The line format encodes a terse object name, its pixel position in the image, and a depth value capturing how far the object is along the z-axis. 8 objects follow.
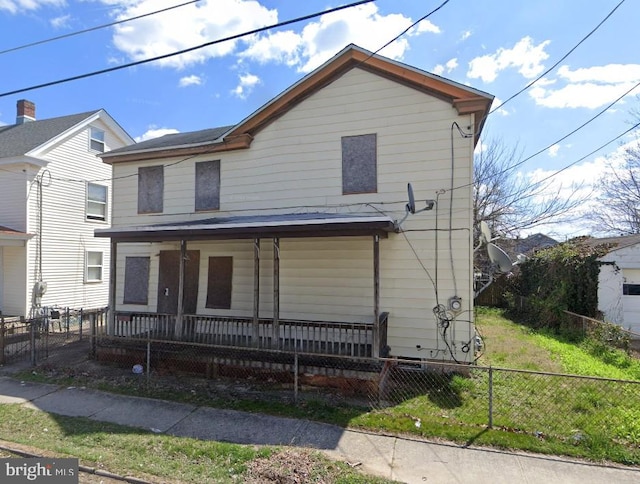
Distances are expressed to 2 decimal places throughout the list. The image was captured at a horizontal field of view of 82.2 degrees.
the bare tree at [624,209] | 24.84
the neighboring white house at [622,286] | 12.28
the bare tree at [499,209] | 21.16
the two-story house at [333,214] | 7.96
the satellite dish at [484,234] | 9.42
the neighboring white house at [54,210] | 12.95
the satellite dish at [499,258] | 8.87
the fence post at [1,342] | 8.55
